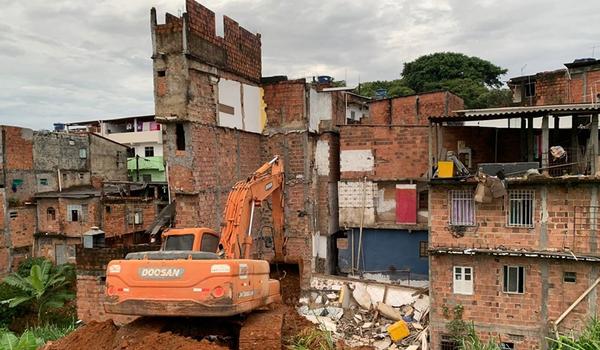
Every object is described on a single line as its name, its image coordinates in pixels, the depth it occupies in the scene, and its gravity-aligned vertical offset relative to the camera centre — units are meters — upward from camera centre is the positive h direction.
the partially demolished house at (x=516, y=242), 12.25 -2.29
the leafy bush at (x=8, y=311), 20.69 -6.31
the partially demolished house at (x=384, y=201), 16.98 -1.55
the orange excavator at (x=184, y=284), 8.20 -2.15
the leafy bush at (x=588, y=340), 7.90 -3.29
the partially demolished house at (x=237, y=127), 13.80 +1.11
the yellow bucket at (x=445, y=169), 13.34 -0.33
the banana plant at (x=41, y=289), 19.77 -5.33
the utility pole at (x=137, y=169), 32.53 -0.44
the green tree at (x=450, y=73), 37.41 +6.80
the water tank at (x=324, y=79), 21.36 +3.61
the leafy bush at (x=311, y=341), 9.09 -3.48
